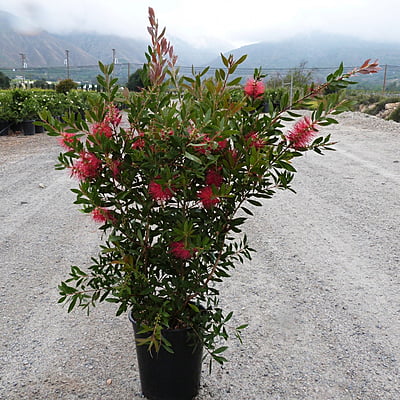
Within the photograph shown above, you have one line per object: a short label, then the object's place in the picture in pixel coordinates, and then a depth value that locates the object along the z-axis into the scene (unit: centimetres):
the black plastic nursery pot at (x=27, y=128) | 1194
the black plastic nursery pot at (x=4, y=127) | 1169
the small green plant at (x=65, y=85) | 2178
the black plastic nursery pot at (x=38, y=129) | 1258
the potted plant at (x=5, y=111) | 1125
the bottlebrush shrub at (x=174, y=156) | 156
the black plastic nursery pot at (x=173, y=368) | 193
